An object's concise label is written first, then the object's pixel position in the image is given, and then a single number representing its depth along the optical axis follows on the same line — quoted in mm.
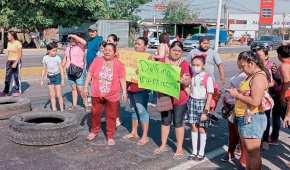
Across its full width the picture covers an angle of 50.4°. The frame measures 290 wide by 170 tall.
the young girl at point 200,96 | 4208
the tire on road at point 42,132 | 4724
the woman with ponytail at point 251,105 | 3247
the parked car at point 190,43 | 27495
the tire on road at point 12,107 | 5904
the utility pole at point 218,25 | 13738
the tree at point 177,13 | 44374
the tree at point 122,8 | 34961
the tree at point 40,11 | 24628
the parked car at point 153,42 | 29528
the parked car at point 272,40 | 32767
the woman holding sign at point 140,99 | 4989
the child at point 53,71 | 6234
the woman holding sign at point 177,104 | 4323
